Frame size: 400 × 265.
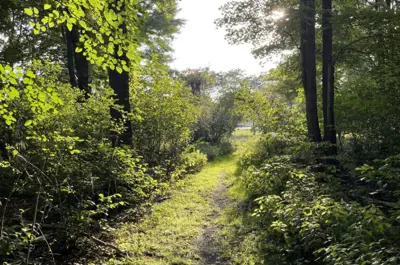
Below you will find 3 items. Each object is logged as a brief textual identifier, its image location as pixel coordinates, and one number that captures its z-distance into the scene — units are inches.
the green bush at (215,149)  546.3
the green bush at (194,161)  402.0
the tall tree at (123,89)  256.8
